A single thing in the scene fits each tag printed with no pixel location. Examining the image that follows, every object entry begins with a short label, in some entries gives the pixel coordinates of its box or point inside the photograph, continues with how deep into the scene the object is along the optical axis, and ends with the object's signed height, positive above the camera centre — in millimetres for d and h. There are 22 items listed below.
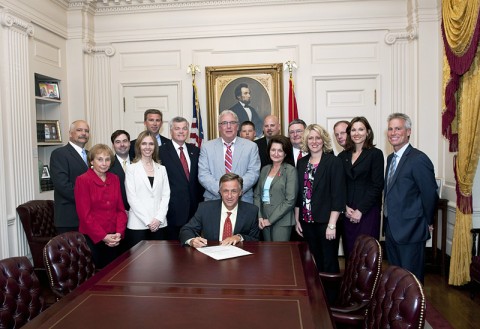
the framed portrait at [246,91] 5664 +736
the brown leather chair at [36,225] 4418 -827
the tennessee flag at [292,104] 5523 +524
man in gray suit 3771 -117
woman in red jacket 3256 -468
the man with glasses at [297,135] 4020 +75
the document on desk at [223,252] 2414 -648
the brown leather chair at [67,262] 2420 -701
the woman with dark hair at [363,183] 3410 -345
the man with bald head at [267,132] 4283 +126
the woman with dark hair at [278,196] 3464 -443
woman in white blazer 3539 -415
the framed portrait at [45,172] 5187 -304
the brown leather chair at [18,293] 1914 -694
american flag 5617 +263
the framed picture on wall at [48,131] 5191 +219
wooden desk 1556 -653
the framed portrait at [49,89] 5317 +770
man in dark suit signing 2945 -520
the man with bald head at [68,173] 3767 -228
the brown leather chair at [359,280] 2059 -766
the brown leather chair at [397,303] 1546 -642
